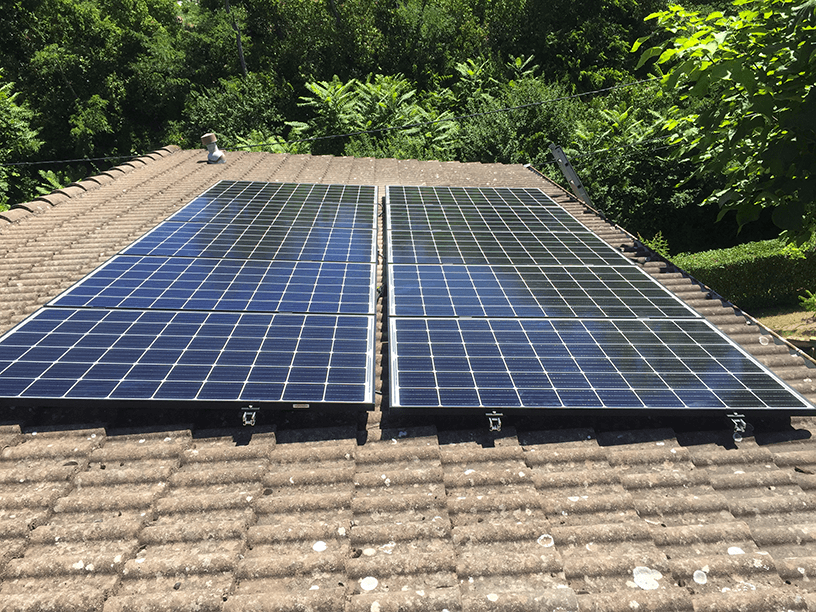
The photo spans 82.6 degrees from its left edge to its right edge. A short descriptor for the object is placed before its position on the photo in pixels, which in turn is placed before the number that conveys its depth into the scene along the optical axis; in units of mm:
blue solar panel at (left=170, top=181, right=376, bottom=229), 9562
